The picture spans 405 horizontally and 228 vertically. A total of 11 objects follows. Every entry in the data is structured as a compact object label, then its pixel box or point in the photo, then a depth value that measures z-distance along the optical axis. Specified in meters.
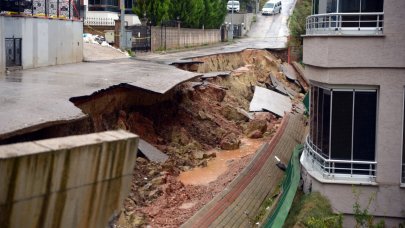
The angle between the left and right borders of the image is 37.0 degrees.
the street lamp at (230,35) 65.41
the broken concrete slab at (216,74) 32.25
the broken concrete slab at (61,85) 12.99
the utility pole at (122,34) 36.50
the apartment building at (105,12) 48.59
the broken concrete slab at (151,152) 19.47
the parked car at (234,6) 77.31
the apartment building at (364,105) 11.68
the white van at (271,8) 80.38
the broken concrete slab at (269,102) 30.61
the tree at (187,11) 44.47
